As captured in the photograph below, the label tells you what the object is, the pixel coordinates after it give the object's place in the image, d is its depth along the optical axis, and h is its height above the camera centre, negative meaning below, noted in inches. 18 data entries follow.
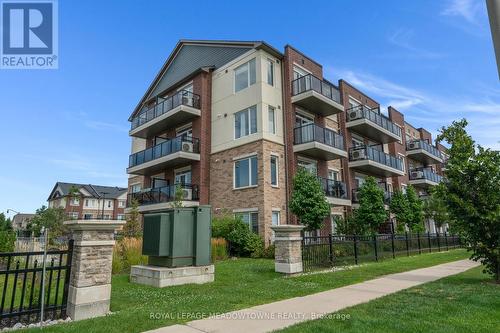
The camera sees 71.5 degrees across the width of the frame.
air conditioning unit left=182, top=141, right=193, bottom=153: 881.6 +218.6
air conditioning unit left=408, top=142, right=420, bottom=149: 1425.9 +352.7
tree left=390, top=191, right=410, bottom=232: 986.7 +65.2
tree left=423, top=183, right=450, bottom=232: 1183.6 +70.7
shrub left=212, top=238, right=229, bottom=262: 653.9 -29.7
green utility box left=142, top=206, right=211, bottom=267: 387.9 -3.6
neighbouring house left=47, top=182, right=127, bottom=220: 2632.4 +271.3
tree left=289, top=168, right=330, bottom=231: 693.9 +60.5
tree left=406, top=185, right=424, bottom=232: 1019.9 +60.5
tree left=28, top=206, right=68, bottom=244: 1552.5 +74.4
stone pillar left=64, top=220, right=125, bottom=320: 249.4 -25.3
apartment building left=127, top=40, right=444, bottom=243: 800.9 +245.5
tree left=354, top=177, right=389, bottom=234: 816.3 +56.4
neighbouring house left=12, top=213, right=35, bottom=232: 3491.1 +170.4
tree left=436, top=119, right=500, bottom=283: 375.2 +41.4
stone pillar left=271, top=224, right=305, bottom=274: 445.1 -20.5
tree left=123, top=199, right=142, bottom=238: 848.4 +24.6
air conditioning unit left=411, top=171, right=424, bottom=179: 1384.1 +227.1
